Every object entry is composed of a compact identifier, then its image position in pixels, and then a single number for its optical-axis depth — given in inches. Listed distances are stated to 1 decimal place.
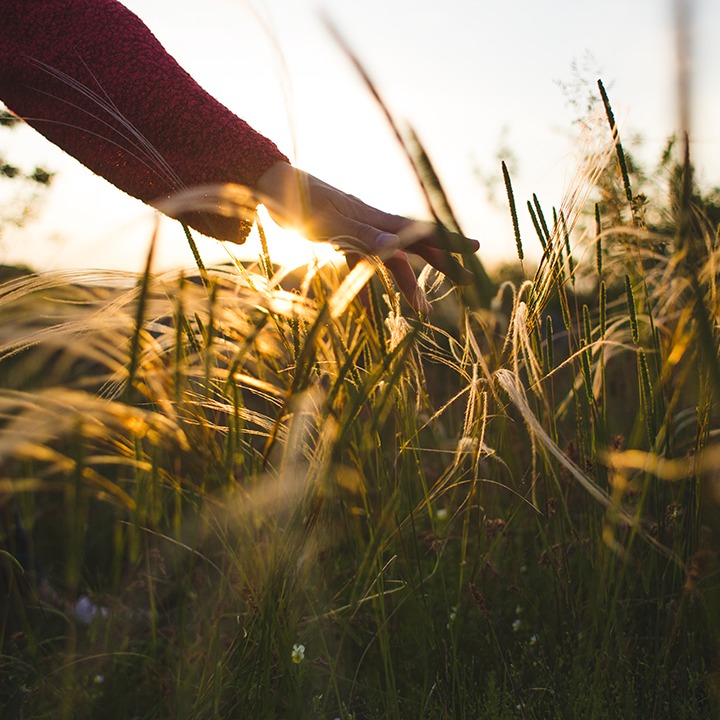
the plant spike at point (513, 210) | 40.5
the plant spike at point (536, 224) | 44.5
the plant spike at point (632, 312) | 39.1
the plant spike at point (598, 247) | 44.4
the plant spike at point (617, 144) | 41.8
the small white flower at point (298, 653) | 46.8
